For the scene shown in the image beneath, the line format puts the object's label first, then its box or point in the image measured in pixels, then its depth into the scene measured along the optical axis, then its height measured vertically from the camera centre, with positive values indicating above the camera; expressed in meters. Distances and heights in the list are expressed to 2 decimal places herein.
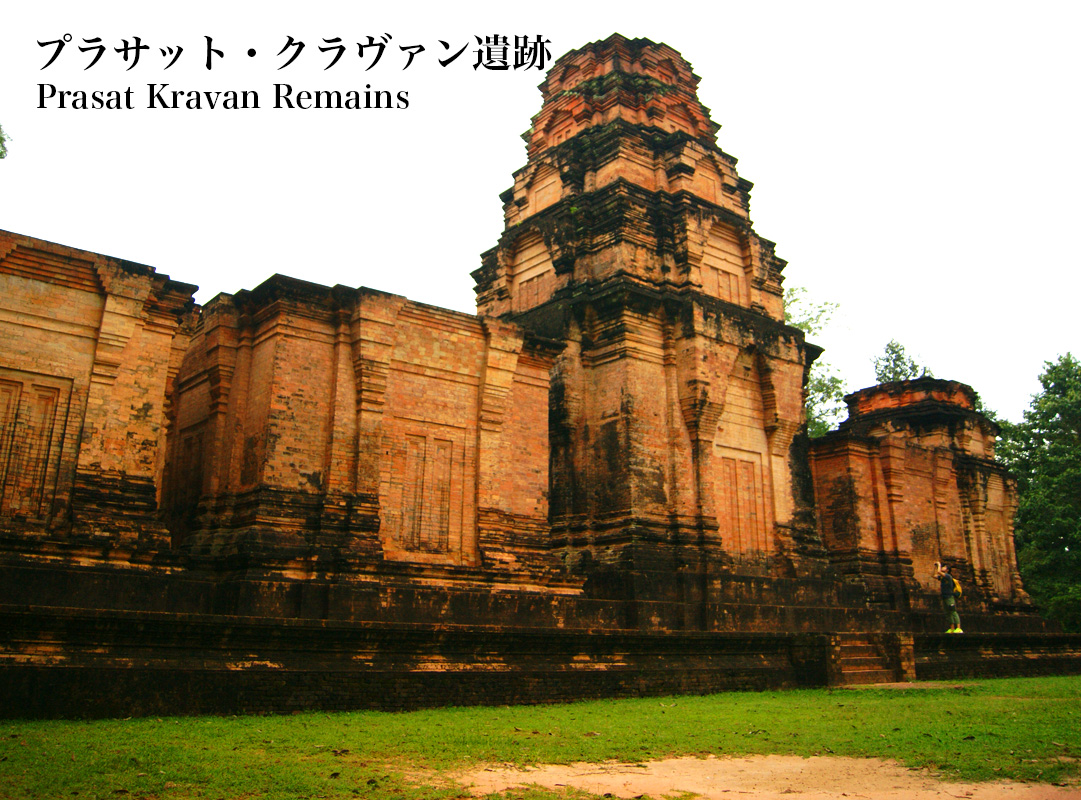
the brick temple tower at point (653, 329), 17.52 +6.43
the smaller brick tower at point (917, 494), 23.45 +3.98
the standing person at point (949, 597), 19.41 +0.92
